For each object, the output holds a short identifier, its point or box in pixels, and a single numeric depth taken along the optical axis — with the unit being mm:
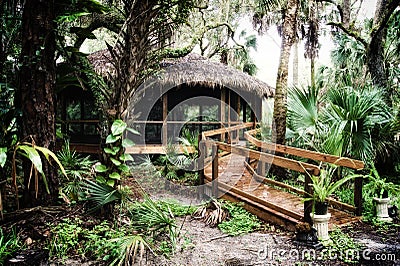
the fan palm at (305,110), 5930
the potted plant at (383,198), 4574
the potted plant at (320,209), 3904
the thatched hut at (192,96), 9695
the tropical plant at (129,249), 3291
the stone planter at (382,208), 4586
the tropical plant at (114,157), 3695
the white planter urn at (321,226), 3912
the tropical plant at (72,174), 4086
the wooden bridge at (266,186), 4383
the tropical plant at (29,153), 3035
